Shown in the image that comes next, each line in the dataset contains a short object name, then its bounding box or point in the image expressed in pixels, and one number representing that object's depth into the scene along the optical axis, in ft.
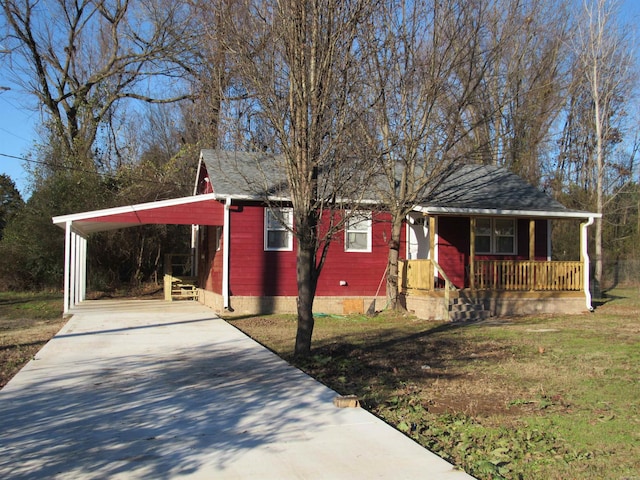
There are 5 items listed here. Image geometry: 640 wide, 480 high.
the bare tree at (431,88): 45.57
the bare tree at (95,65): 96.78
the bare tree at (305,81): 26.58
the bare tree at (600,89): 93.09
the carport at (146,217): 51.16
